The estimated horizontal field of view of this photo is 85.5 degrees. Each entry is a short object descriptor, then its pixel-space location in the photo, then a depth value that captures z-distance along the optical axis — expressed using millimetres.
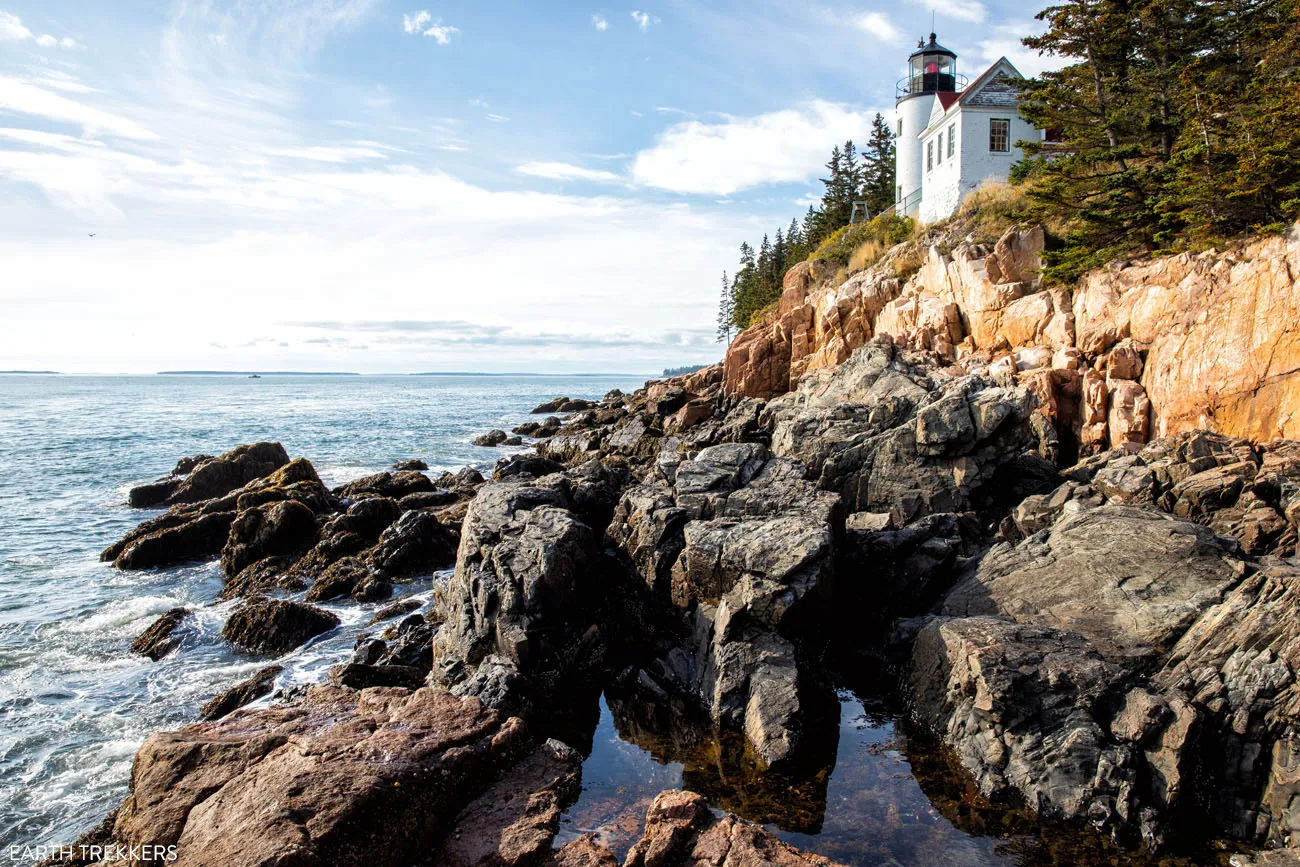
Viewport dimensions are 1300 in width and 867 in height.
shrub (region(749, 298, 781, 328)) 51609
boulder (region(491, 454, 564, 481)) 30938
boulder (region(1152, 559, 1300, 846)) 8602
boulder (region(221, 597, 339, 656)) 15539
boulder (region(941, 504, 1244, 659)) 11102
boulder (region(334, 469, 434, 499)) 28453
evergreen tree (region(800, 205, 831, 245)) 62312
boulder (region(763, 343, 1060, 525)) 18266
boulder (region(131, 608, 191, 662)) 15438
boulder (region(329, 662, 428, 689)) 12326
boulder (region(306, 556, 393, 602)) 18312
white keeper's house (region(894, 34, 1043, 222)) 38844
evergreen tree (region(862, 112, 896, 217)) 58850
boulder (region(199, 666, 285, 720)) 12633
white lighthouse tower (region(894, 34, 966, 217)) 46719
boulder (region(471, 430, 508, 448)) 49312
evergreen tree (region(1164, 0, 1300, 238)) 19500
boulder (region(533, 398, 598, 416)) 74688
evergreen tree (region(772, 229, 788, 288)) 70775
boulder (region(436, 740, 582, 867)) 7980
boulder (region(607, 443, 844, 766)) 11062
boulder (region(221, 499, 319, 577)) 21164
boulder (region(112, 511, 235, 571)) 21438
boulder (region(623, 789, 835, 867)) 7508
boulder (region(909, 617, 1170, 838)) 8867
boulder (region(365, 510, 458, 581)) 19797
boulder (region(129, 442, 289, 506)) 29594
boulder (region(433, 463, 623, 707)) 12094
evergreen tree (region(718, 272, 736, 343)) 103250
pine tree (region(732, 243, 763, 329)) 72625
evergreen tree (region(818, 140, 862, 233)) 62188
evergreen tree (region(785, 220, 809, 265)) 62900
